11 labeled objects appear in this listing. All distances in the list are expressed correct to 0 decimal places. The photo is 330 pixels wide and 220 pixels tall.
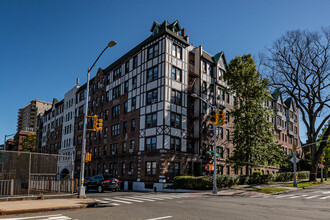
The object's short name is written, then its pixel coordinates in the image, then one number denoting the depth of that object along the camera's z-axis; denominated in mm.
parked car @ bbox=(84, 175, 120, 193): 27484
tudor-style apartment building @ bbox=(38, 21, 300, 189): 33969
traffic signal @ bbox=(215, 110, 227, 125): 22141
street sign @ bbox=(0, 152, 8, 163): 15062
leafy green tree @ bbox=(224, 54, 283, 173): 33281
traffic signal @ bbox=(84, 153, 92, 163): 18017
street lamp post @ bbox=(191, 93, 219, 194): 23462
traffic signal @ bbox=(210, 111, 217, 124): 22422
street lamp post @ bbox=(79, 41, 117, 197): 17614
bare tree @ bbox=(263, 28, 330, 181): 36844
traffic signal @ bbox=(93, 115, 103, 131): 19141
